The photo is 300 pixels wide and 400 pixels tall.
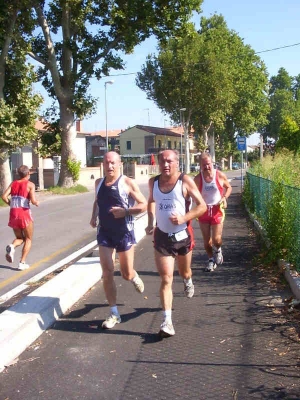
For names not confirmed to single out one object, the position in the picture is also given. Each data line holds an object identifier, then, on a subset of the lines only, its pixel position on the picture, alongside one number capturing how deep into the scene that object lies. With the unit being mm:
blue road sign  27667
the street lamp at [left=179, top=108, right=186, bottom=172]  53306
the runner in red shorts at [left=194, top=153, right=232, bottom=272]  8422
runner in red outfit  9398
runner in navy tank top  5806
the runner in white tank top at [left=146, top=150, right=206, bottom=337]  5434
